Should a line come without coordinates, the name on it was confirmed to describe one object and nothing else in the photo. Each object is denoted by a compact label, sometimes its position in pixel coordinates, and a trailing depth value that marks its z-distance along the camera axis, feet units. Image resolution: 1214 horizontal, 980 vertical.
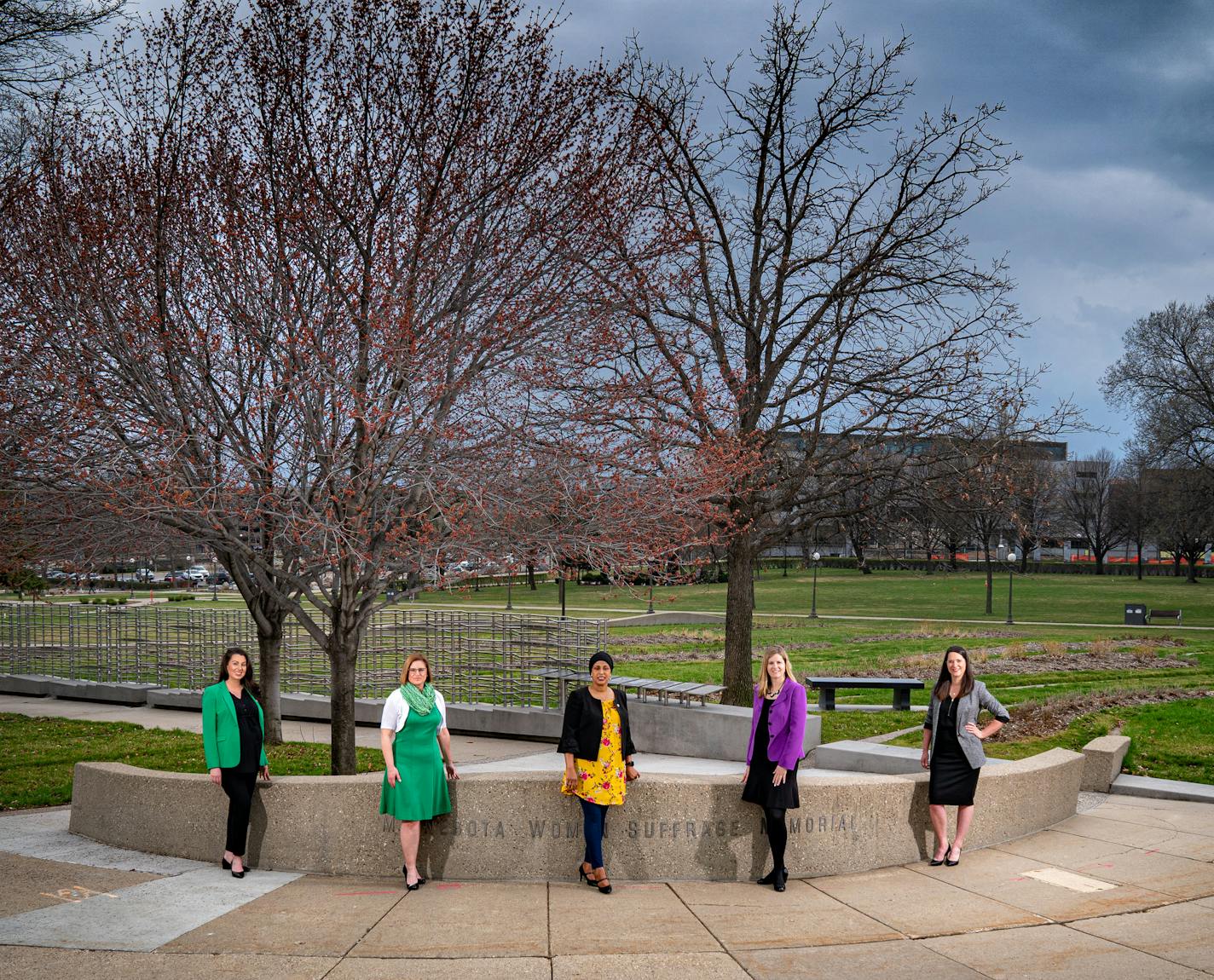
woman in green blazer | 24.12
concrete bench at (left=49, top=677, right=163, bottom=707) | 66.85
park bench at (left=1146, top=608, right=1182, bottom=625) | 123.95
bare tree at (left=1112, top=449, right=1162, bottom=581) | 199.53
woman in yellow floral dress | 23.27
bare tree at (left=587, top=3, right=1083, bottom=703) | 48.47
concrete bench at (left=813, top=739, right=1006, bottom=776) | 37.27
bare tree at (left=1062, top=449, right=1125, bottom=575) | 302.25
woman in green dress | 23.27
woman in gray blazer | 25.49
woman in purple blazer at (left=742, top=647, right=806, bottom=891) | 23.43
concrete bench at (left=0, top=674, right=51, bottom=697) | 71.20
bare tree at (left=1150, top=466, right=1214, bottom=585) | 128.67
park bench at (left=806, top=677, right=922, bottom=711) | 53.16
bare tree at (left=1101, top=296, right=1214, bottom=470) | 124.16
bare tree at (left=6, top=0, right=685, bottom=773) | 33.27
